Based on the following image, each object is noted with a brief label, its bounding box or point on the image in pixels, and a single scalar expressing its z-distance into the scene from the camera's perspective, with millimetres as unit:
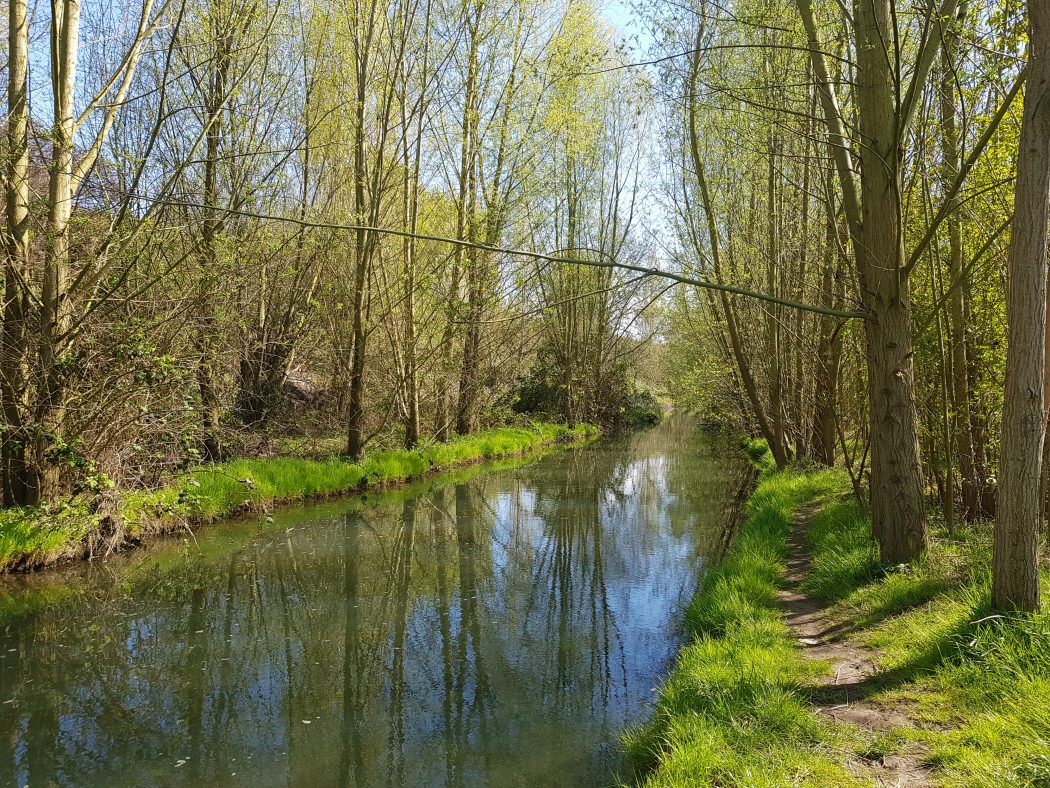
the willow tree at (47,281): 7211
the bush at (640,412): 32875
